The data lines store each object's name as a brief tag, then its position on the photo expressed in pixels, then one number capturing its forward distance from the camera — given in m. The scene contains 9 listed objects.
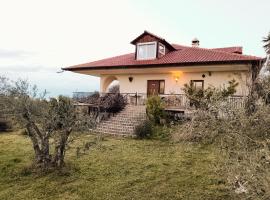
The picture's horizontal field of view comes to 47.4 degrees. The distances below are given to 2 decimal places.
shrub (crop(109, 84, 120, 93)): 32.12
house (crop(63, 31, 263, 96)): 19.38
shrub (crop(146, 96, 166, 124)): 16.66
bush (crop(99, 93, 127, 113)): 19.92
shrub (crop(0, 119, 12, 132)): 19.73
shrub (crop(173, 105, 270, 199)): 4.41
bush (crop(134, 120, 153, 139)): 14.95
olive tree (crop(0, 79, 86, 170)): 9.20
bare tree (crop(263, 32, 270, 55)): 20.25
